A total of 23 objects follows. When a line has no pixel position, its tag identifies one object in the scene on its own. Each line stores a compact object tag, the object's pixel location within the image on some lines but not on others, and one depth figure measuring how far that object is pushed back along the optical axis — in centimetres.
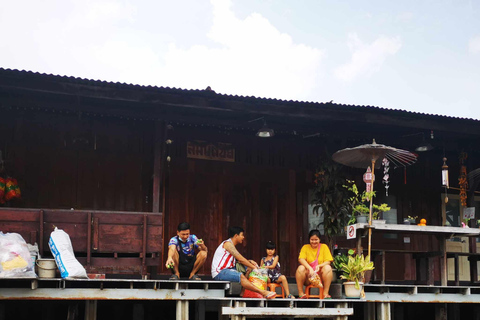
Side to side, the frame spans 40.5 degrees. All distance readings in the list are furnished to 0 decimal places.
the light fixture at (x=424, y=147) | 1290
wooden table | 1080
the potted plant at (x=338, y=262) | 1082
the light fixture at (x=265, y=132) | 1163
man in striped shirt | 991
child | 1048
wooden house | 1021
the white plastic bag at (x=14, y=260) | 870
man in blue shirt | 1013
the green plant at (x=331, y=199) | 1245
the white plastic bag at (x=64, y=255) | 904
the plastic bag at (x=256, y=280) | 998
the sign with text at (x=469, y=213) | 1345
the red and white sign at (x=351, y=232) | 1085
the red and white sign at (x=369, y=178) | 1105
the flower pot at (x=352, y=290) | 1045
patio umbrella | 1094
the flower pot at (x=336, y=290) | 1062
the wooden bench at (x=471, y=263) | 1179
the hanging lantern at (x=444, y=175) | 1233
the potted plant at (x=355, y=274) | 1045
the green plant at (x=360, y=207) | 1108
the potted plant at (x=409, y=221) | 1144
